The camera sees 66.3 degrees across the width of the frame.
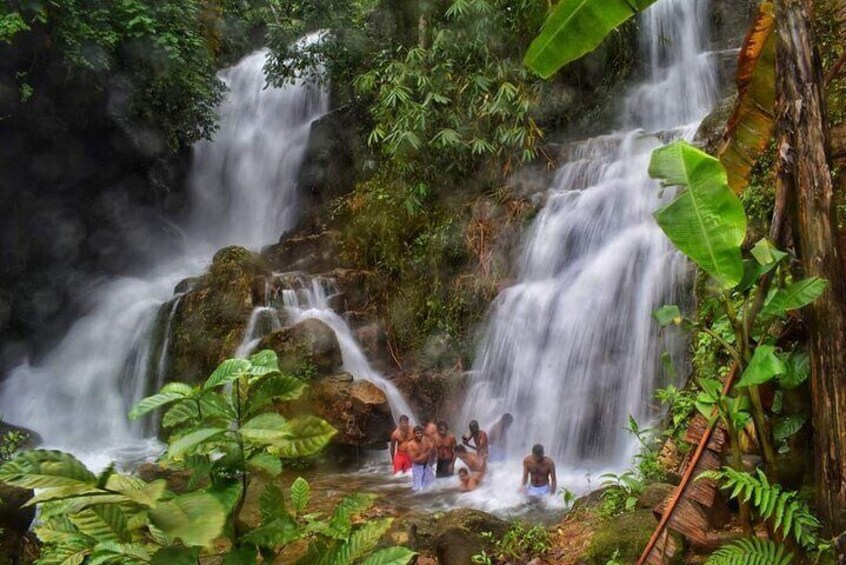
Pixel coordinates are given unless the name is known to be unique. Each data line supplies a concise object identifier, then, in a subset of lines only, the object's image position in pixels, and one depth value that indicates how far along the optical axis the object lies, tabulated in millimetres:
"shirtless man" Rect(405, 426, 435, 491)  7250
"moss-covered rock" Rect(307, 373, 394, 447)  8570
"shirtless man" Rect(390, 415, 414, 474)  7676
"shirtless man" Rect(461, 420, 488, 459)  7238
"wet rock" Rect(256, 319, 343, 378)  9227
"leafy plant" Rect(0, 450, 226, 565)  1621
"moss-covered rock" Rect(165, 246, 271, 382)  10289
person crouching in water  7016
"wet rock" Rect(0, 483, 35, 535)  4586
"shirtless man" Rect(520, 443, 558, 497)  6402
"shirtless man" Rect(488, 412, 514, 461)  7637
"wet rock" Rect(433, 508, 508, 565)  4336
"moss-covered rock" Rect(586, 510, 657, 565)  3439
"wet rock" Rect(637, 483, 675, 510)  3795
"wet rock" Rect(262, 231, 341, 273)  12097
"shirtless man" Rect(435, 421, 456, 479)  7371
